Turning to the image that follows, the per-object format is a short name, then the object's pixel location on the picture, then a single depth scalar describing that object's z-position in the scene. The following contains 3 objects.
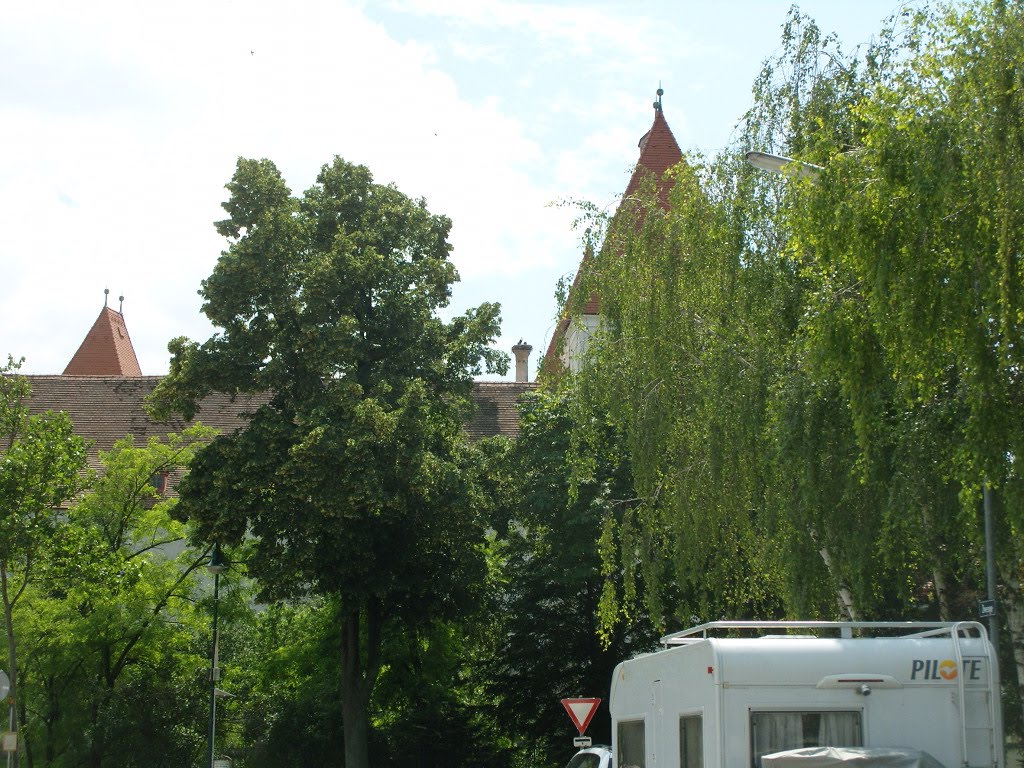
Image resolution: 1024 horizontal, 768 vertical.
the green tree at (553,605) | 32.56
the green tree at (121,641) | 33.62
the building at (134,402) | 53.72
